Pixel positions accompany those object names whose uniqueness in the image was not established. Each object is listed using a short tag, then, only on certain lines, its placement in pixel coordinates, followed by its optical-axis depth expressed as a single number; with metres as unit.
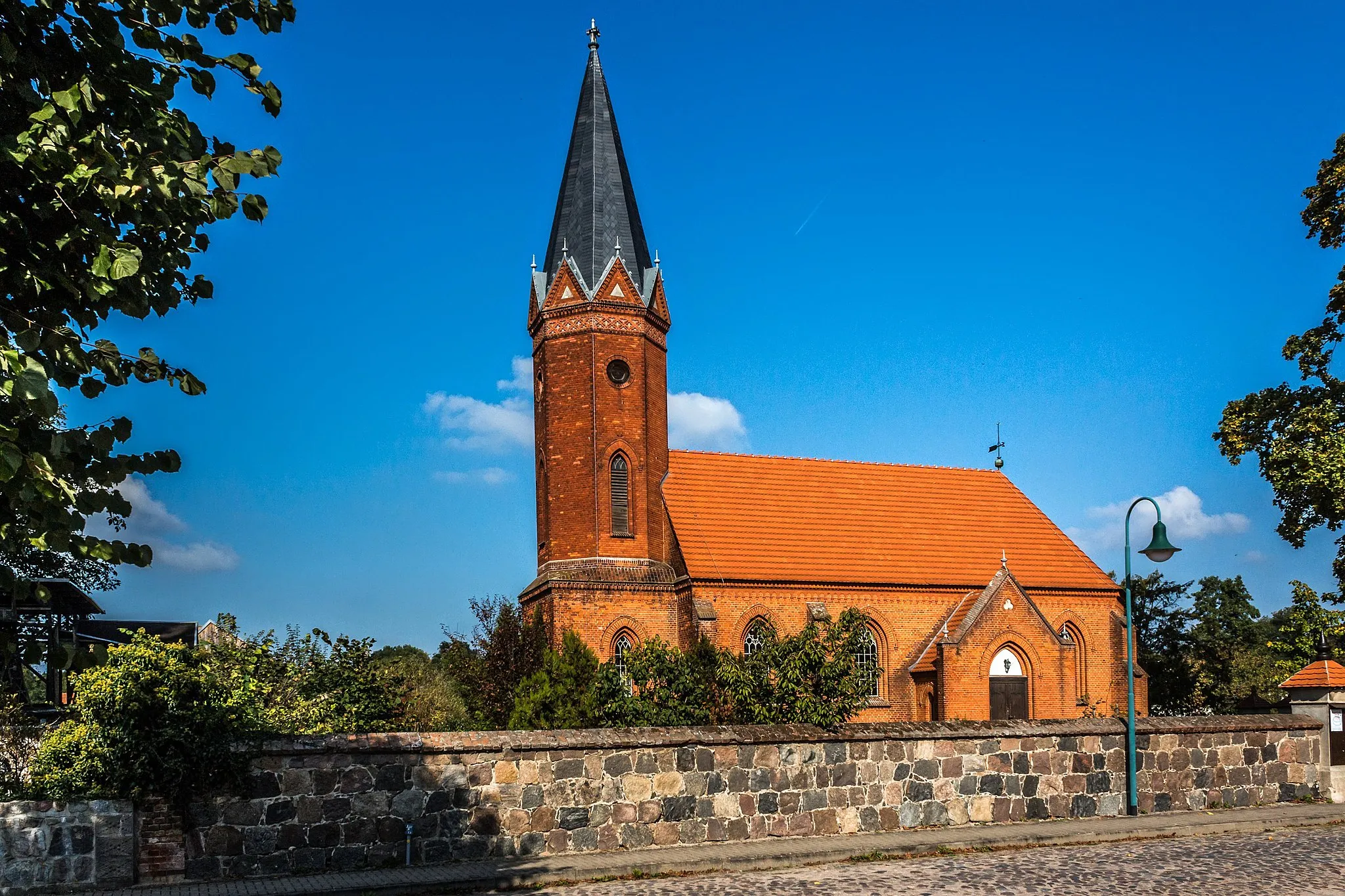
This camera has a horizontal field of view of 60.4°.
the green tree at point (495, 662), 25.81
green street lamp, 17.11
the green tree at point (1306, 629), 22.44
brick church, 32.22
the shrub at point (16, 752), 12.45
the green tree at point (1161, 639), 38.56
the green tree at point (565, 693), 20.98
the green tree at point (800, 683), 18.77
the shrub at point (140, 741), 12.10
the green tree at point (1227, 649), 38.22
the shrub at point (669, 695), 19.78
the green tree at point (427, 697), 21.97
